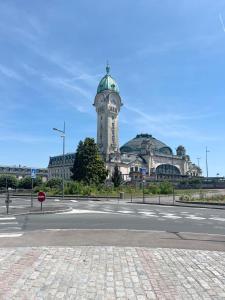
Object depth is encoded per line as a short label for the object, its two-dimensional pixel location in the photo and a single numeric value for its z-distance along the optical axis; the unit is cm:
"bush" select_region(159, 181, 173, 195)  3698
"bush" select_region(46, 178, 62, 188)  4443
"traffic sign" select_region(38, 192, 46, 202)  1281
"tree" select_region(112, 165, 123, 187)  5323
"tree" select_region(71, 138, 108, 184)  4464
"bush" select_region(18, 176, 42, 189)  5949
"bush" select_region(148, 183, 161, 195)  3658
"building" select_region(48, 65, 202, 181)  9540
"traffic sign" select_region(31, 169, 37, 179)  1691
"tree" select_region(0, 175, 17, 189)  7055
